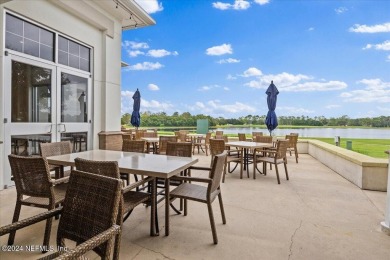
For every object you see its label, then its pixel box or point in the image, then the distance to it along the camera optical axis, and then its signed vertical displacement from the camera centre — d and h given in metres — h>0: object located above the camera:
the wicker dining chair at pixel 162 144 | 5.48 -0.51
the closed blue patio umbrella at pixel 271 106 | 7.30 +0.66
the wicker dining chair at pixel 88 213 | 1.14 -0.52
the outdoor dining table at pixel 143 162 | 2.09 -0.44
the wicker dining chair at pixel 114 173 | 1.83 -0.42
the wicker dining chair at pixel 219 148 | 4.62 -0.50
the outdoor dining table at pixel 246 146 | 4.72 -0.46
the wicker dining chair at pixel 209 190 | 2.15 -0.74
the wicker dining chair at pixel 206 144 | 7.88 -0.70
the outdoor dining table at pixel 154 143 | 6.06 -0.54
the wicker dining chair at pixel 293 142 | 6.70 -0.50
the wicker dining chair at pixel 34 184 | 1.95 -0.57
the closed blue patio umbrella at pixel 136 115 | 8.55 +0.34
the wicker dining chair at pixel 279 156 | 4.50 -0.63
